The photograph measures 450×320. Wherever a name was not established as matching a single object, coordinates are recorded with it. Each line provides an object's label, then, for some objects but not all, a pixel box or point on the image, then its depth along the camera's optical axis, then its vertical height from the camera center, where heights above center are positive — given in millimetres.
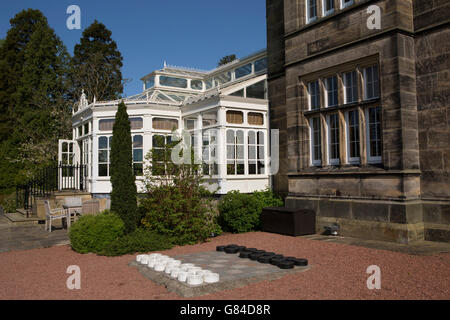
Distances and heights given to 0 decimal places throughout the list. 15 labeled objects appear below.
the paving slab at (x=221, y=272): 5238 -1588
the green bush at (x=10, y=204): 18109 -1283
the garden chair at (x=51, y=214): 11664 -1197
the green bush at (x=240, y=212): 10727 -1127
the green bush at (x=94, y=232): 8391 -1272
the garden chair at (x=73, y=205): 12039 -923
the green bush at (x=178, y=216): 9202 -1054
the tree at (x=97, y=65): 28078 +8559
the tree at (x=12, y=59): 27709 +9041
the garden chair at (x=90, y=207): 11497 -951
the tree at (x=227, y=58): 46125 +13907
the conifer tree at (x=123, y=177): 9273 -53
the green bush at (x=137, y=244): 8055 -1517
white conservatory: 12711 +1831
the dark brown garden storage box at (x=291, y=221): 9789 -1315
